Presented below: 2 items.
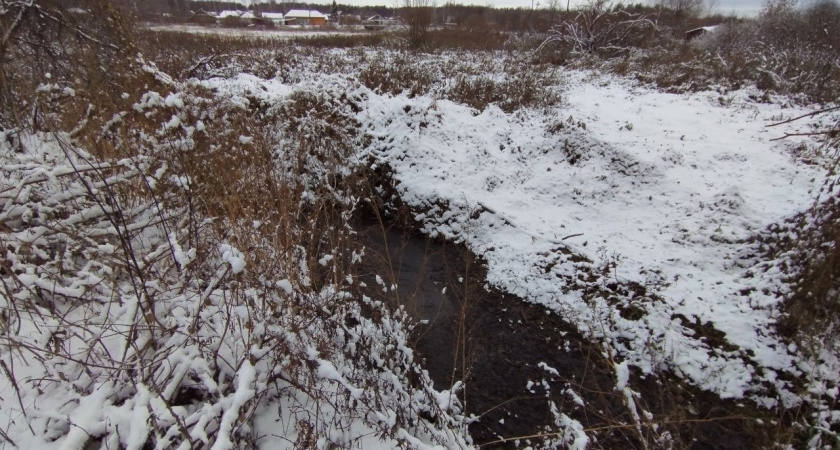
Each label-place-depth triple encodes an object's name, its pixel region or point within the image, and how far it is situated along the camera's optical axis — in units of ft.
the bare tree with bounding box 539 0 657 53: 52.54
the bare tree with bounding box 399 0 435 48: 60.70
